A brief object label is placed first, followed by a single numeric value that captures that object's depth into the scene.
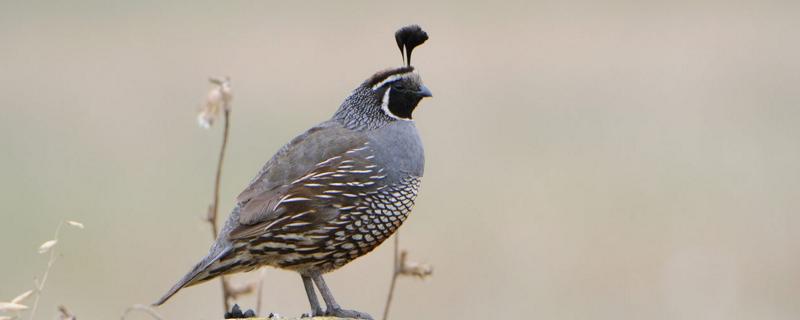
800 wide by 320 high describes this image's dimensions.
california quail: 10.71
